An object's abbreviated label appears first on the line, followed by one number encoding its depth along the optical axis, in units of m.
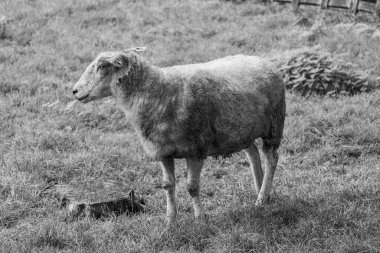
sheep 11.10
